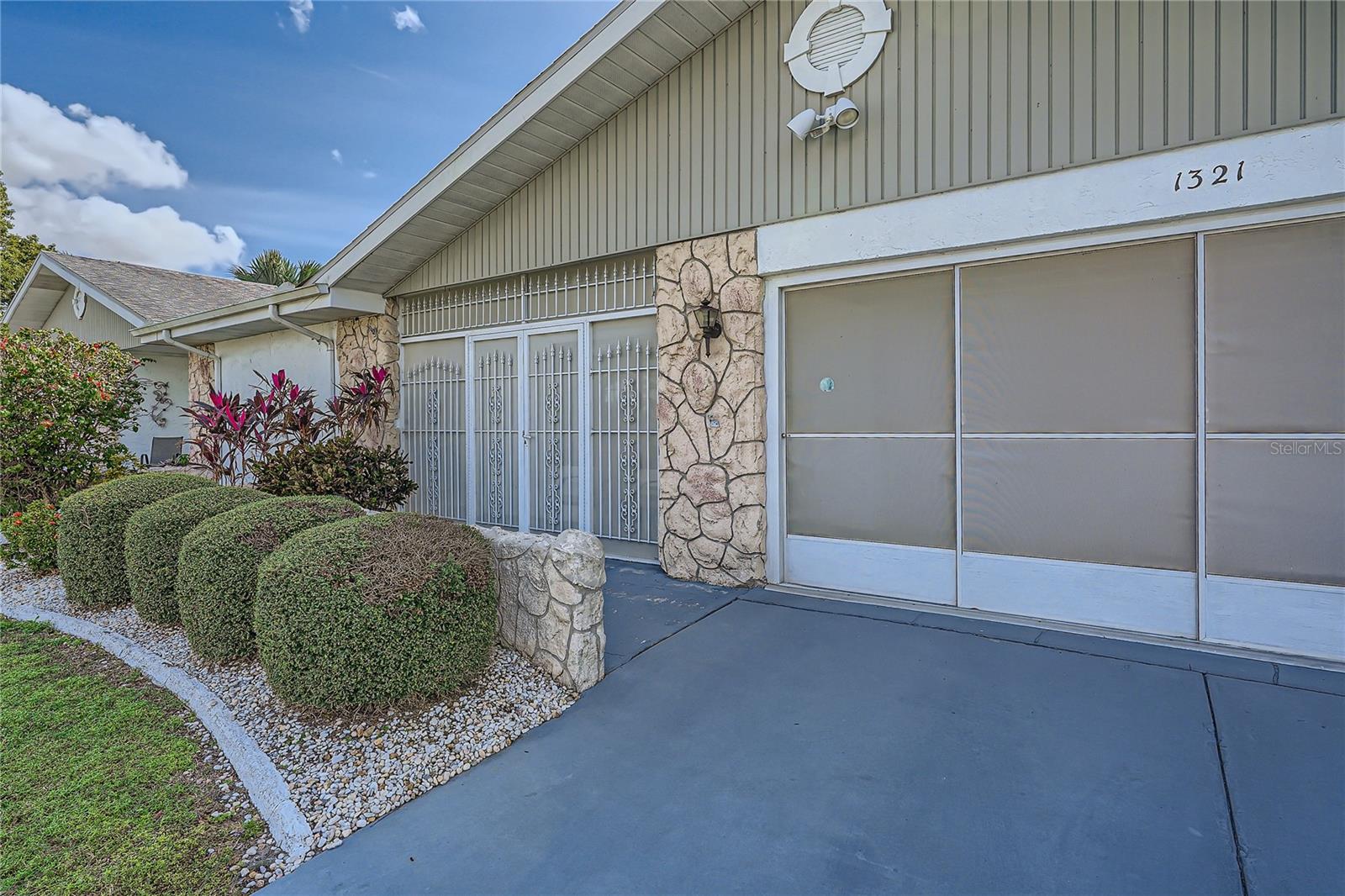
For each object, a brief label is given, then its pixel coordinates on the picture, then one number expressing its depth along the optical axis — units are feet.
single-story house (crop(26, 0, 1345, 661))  11.92
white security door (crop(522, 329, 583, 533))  21.77
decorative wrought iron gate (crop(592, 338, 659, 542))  20.03
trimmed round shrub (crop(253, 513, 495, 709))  9.34
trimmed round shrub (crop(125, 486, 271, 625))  13.57
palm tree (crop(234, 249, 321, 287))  63.57
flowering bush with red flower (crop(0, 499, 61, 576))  19.31
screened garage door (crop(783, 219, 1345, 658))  11.87
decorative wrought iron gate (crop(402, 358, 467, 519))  25.26
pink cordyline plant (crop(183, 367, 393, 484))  22.90
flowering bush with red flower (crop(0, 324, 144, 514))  20.01
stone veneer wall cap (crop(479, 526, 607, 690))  11.37
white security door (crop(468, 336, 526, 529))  23.48
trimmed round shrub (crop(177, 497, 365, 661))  11.69
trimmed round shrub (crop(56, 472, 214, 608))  15.57
